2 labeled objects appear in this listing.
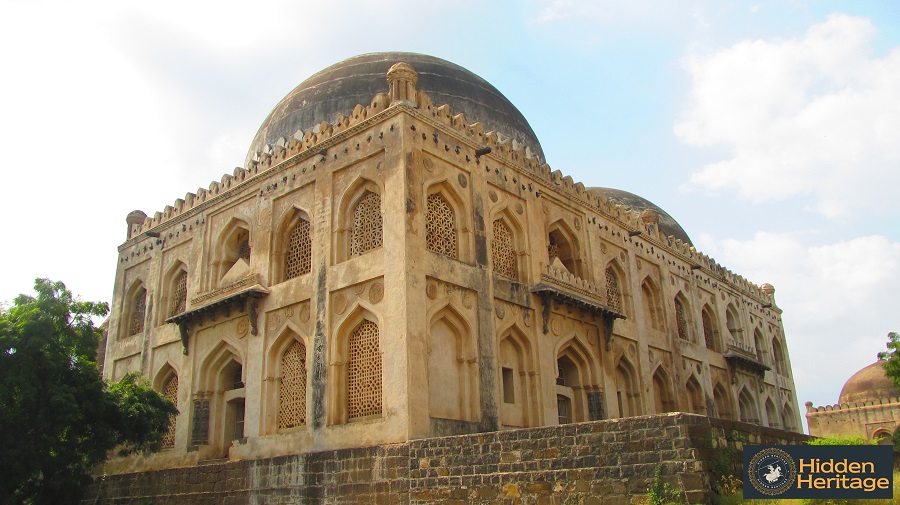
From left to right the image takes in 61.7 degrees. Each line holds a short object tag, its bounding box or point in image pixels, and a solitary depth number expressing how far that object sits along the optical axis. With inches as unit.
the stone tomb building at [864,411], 1252.5
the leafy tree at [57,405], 482.9
